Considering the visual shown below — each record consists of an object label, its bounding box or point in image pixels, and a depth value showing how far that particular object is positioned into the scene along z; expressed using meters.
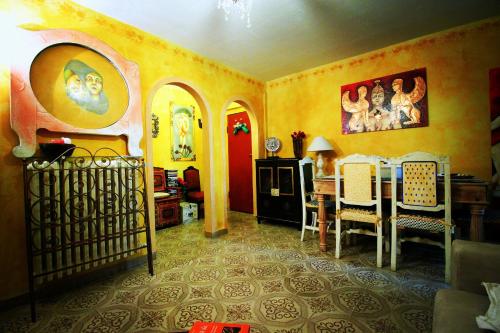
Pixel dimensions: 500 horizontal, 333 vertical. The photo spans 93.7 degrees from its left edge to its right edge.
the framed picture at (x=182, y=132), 5.24
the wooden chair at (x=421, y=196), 2.10
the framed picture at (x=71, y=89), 1.91
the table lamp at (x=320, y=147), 3.73
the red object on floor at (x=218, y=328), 1.00
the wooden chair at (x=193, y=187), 4.82
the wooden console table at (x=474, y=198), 2.04
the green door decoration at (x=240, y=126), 5.28
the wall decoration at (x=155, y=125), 4.96
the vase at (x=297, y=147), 4.21
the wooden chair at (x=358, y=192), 2.40
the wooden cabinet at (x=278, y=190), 3.94
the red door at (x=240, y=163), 5.28
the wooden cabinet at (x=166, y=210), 4.07
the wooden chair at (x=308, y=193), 3.22
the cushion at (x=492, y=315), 0.83
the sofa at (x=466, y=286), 0.96
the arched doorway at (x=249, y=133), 4.18
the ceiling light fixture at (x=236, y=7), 2.36
